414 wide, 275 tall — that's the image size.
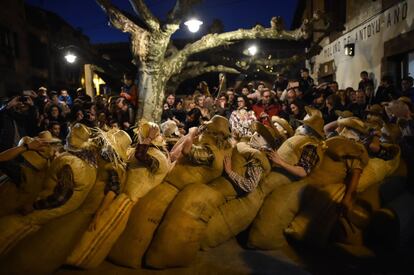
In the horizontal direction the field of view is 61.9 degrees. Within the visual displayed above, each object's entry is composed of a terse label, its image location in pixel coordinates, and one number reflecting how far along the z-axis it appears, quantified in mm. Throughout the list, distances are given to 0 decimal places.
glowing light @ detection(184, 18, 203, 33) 9641
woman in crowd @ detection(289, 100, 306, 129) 5988
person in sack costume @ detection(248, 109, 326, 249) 3523
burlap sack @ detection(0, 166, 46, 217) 3321
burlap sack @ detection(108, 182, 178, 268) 3275
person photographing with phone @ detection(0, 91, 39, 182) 5641
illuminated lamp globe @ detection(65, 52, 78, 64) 13774
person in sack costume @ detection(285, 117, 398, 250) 3414
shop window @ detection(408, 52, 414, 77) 7303
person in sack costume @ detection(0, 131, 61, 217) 3344
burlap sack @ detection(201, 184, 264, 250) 3500
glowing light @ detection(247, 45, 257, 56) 13969
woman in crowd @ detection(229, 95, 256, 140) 5770
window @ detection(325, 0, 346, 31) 11027
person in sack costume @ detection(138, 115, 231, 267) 3559
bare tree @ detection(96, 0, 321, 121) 8570
